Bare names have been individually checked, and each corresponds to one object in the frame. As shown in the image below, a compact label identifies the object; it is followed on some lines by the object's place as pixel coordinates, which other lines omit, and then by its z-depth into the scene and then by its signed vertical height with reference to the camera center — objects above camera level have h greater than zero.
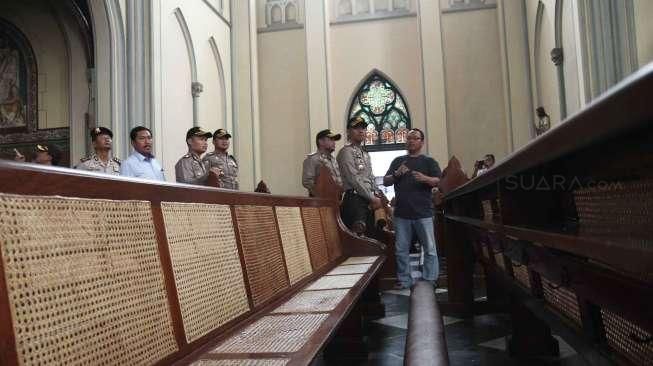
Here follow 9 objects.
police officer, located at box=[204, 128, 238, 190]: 5.96 +0.60
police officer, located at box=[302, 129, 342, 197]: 5.49 +0.52
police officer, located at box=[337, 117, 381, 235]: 4.91 +0.23
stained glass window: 11.12 +1.99
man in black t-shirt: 4.44 +0.00
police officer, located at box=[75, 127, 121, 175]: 4.89 +0.60
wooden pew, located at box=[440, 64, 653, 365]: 0.73 -0.08
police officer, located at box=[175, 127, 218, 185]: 5.45 +0.54
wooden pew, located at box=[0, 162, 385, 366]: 0.91 -0.15
